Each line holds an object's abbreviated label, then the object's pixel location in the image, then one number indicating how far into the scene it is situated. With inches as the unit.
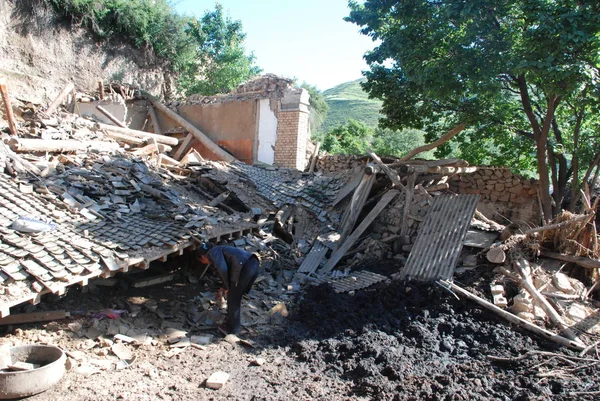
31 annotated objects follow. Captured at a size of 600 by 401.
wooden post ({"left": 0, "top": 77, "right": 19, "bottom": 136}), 351.3
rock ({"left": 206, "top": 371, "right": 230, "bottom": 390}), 194.1
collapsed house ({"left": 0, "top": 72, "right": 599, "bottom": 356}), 231.8
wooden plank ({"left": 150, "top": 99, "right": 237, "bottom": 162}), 566.3
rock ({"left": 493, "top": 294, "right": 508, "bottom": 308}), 249.3
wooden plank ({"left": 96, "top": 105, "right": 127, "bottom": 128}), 549.0
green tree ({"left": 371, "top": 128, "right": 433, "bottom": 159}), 919.5
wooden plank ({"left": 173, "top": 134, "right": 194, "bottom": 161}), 597.6
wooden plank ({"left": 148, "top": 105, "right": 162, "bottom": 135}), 651.5
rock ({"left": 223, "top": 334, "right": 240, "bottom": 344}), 240.5
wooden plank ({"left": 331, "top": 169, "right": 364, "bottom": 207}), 407.2
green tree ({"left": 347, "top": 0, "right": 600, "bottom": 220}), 268.7
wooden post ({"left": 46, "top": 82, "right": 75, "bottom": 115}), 476.4
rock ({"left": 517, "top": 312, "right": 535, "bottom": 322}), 239.0
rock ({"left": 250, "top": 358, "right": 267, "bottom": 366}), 216.9
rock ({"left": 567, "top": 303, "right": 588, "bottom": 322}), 240.7
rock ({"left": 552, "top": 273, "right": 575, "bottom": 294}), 256.0
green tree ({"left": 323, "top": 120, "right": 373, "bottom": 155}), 816.3
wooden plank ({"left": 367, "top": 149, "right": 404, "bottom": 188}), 372.9
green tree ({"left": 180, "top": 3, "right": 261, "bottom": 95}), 790.5
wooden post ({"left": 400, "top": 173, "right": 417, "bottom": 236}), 351.3
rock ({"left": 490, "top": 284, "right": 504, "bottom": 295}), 257.5
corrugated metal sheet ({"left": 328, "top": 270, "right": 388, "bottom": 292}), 302.4
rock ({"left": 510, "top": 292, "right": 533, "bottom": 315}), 243.0
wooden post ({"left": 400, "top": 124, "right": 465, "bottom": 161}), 400.2
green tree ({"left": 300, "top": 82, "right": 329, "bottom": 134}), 946.7
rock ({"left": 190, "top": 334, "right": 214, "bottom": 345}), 236.2
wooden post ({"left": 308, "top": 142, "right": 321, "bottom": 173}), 541.0
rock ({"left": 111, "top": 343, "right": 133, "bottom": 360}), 212.5
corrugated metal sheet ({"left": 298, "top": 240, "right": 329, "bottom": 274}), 339.3
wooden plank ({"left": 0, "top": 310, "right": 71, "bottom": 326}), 213.9
